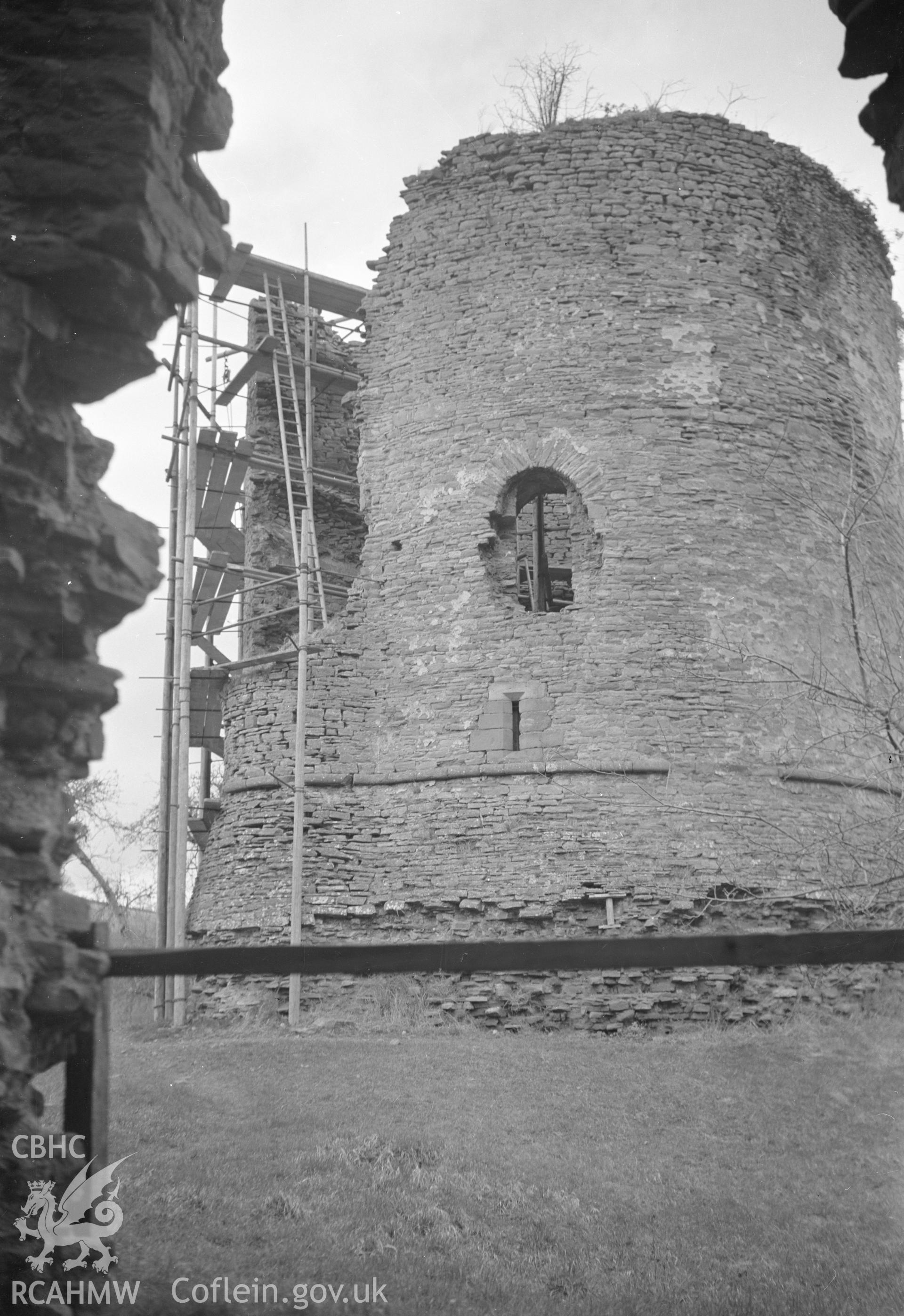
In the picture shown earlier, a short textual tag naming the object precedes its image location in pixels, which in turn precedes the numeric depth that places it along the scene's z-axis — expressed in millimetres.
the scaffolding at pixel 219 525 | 13352
